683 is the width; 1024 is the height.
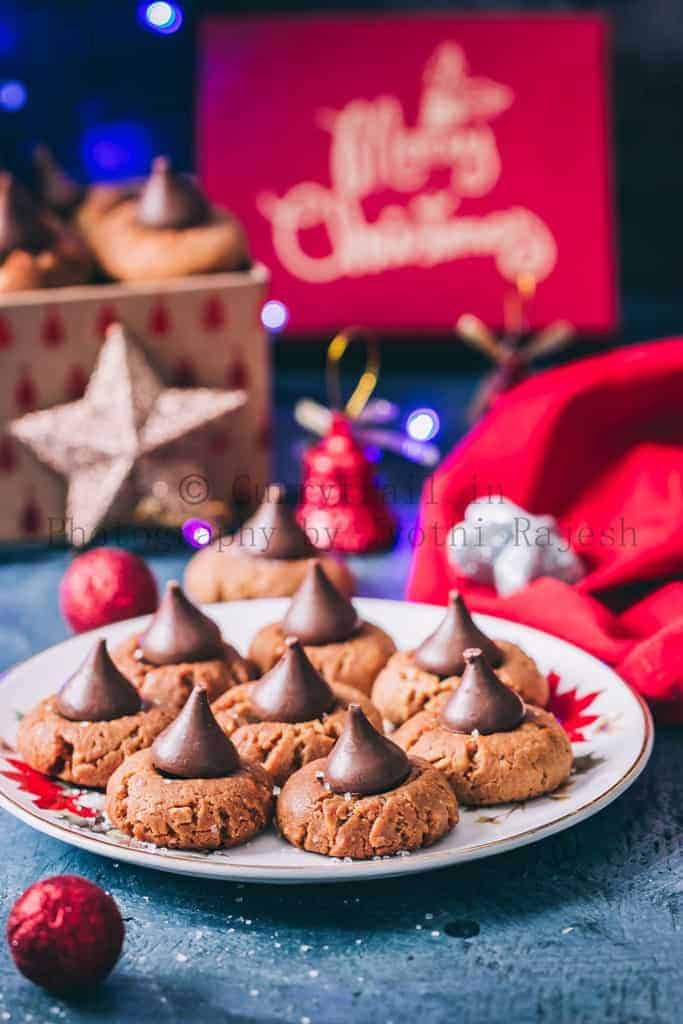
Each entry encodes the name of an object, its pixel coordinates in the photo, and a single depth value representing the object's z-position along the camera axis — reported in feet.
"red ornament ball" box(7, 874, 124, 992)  1.83
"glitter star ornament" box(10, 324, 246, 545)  2.78
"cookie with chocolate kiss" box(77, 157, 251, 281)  2.80
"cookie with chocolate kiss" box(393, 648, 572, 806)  2.04
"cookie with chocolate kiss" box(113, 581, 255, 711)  2.20
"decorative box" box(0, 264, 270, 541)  2.78
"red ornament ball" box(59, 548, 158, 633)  2.45
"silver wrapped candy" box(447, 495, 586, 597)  2.46
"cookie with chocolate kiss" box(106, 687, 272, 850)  1.96
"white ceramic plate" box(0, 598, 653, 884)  1.92
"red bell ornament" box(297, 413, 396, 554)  2.81
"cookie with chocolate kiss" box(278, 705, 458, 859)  1.94
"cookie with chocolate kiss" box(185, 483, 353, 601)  2.47
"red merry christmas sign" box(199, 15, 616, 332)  3.40
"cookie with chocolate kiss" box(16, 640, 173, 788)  2.08
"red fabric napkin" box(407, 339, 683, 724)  2.54
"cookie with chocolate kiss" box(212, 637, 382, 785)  2.08
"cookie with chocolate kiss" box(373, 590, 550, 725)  2.17
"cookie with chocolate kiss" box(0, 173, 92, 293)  2.77
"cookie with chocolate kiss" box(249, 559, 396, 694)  2.25
